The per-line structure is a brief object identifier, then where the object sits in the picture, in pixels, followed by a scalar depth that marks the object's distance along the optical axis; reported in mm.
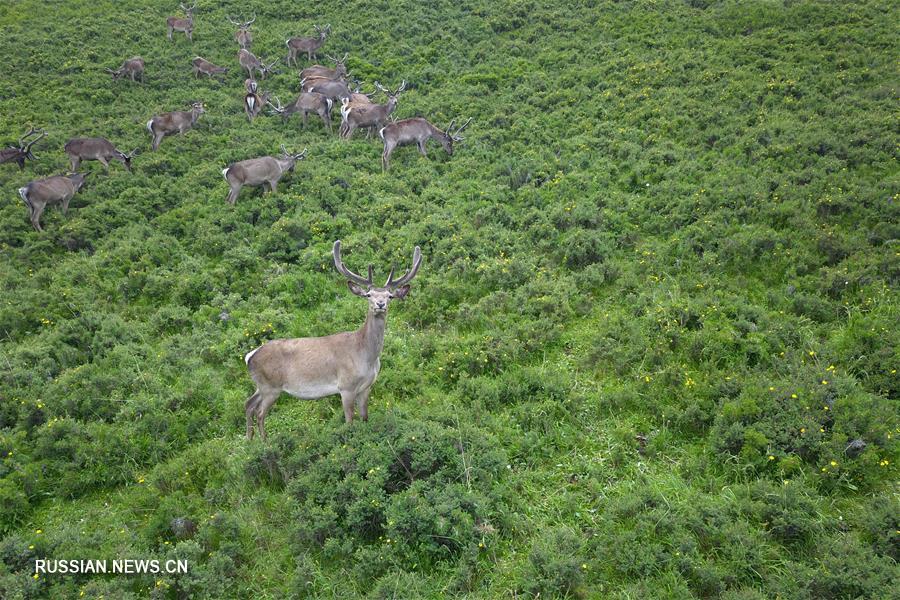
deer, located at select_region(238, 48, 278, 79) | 24891
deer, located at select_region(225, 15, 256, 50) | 26980
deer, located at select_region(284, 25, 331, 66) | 26594
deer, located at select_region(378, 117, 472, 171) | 18125
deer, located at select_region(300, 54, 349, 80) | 24048
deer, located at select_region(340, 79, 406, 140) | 19828
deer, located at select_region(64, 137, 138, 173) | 17438
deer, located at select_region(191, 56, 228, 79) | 24344
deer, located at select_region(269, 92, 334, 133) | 20703
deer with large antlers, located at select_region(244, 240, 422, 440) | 8484
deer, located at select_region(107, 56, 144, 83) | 23219
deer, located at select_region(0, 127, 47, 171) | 17188
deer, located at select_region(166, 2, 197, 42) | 27609
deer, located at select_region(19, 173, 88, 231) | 14719
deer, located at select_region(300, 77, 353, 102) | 21891
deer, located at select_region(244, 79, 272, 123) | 21203
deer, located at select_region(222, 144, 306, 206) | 15953
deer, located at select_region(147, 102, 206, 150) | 19156
